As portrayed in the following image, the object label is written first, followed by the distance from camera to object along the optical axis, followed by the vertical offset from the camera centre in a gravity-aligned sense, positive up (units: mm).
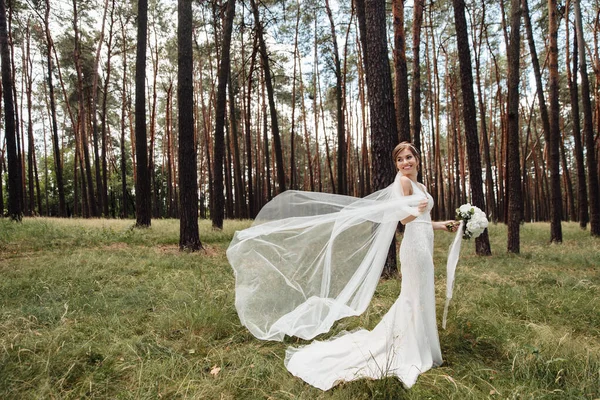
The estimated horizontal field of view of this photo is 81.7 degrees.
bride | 3307 -817
